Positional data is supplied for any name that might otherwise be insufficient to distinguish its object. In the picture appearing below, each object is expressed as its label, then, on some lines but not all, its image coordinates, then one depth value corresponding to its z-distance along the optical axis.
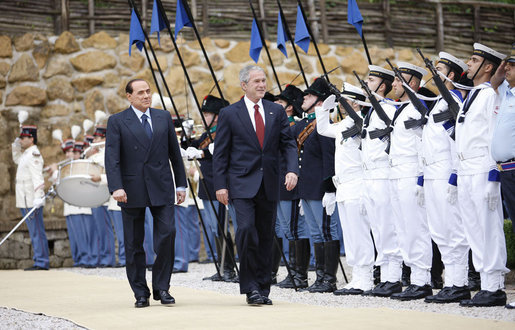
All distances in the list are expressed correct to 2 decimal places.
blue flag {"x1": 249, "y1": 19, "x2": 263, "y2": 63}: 17.80
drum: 20.91
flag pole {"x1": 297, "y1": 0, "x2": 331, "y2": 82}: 16.94
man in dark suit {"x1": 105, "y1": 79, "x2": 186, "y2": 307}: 12.77
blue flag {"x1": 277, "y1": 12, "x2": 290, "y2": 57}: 18.17
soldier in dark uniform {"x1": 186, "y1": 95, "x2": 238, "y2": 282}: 18.25
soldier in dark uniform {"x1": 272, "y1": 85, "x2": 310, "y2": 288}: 16.30
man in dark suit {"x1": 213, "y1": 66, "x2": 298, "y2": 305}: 12.52
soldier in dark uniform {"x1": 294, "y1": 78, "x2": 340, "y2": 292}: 15.18
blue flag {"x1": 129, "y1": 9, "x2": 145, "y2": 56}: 17.28
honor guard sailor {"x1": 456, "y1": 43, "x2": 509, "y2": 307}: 11.49
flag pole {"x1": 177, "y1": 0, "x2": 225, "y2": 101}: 16.52
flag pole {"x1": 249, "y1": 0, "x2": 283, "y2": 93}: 17.25
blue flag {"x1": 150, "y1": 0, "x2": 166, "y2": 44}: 17.32
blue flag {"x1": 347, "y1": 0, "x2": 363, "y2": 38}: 17.34
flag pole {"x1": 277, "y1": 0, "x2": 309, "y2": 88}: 17.45
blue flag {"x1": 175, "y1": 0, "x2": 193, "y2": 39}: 17.34
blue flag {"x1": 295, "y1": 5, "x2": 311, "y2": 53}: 17.53
